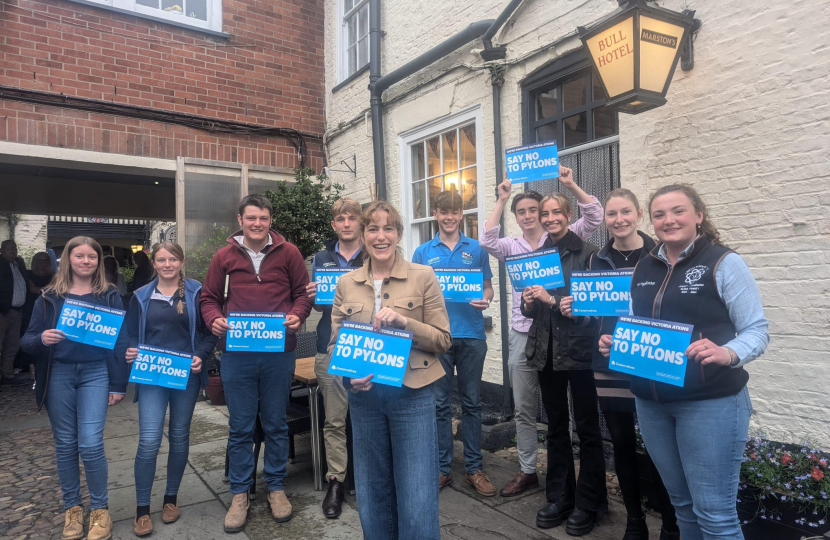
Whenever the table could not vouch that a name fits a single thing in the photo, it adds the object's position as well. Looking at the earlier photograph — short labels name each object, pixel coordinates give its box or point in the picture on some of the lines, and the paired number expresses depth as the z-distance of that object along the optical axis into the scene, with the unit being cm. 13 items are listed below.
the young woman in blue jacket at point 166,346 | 339
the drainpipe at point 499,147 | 523
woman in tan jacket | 234
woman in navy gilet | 210
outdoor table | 396
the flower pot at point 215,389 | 657
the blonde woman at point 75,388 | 325
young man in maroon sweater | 343
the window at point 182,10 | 718
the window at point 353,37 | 786
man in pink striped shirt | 350
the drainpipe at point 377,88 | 702
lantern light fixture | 330
